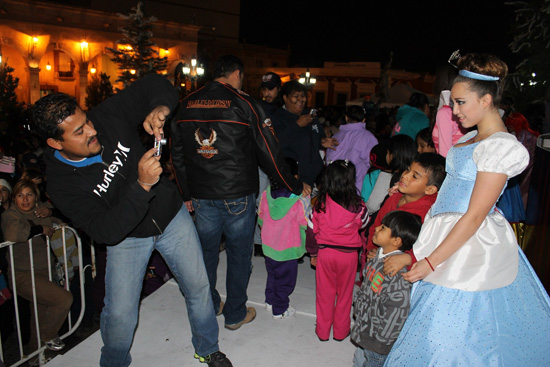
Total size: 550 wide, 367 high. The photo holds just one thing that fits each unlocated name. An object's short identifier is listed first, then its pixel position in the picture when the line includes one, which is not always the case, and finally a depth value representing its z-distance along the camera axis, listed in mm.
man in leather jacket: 3373
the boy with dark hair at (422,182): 3068
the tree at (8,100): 11600
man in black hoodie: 2369
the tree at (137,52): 18406
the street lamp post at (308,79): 21716
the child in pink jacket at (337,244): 3451
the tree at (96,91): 21453
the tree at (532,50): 9703
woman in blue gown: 2244
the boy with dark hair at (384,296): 2629
